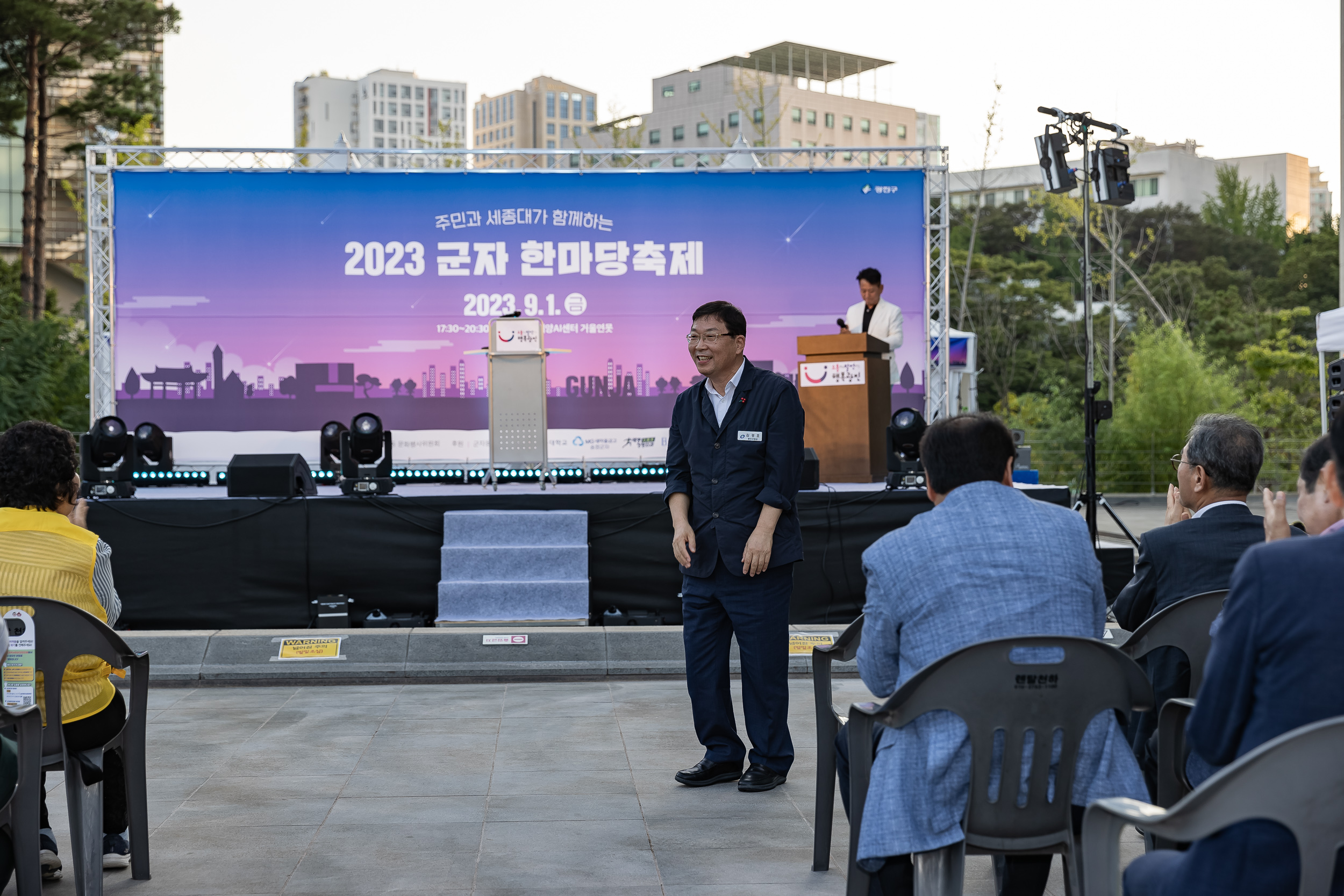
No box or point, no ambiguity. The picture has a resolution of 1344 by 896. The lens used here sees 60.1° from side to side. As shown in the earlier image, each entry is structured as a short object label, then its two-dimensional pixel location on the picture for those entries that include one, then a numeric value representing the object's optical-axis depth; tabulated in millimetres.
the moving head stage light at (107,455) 6934
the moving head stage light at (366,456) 6762
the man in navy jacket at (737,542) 3812
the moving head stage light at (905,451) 6855
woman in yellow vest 2811
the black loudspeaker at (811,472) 6672
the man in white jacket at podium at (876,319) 8758
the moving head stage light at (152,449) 8508
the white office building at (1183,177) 59969
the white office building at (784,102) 72562
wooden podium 7508
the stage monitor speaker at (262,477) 6461
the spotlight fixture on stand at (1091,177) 8430
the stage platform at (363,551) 6492
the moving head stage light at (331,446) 8562
